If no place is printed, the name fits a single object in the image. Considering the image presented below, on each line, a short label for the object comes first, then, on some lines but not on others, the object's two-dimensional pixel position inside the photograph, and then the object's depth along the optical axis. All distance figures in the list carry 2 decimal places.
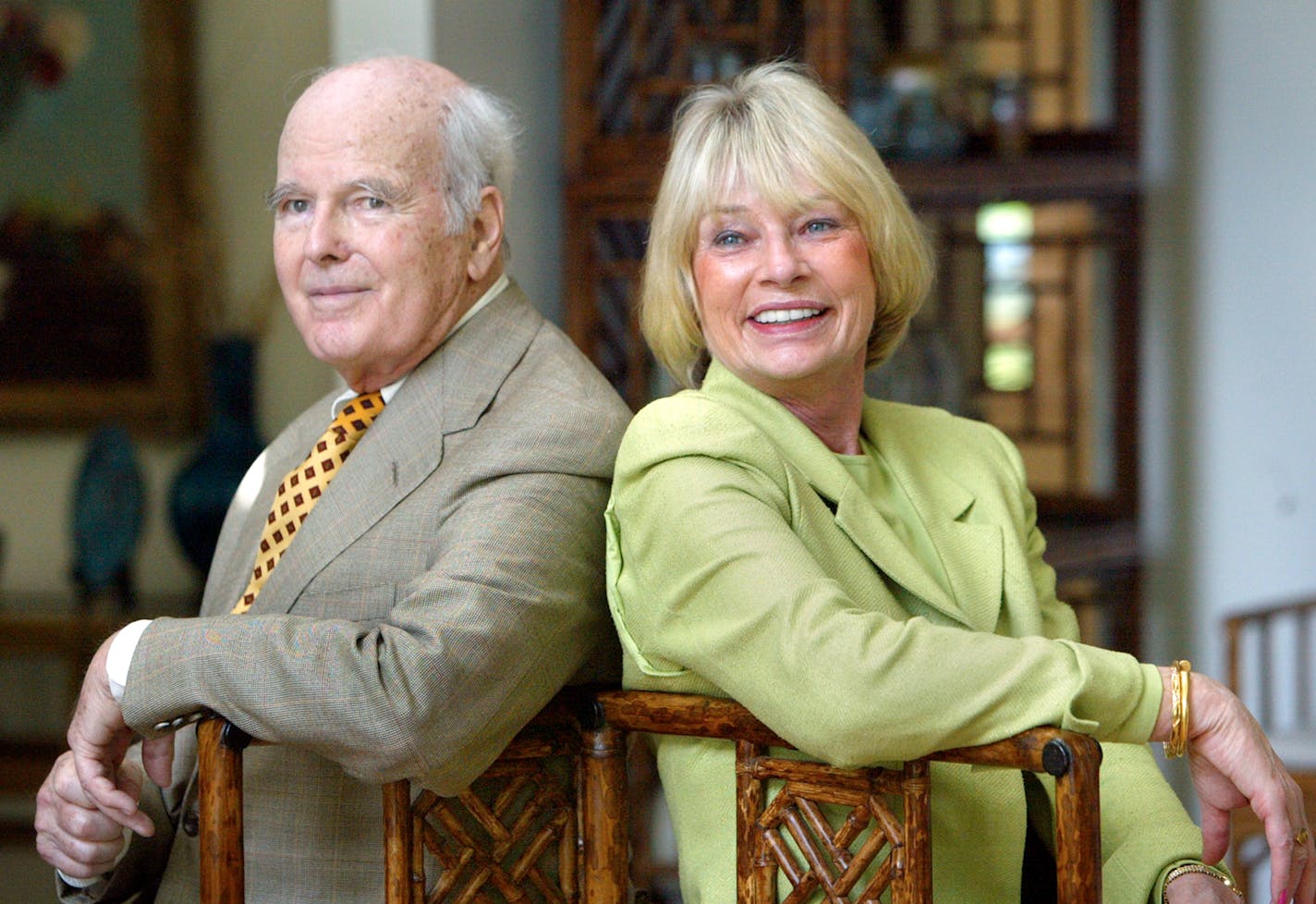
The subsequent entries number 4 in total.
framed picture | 8.20
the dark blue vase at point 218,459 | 7.66
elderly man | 3.11
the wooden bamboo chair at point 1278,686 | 6.54
